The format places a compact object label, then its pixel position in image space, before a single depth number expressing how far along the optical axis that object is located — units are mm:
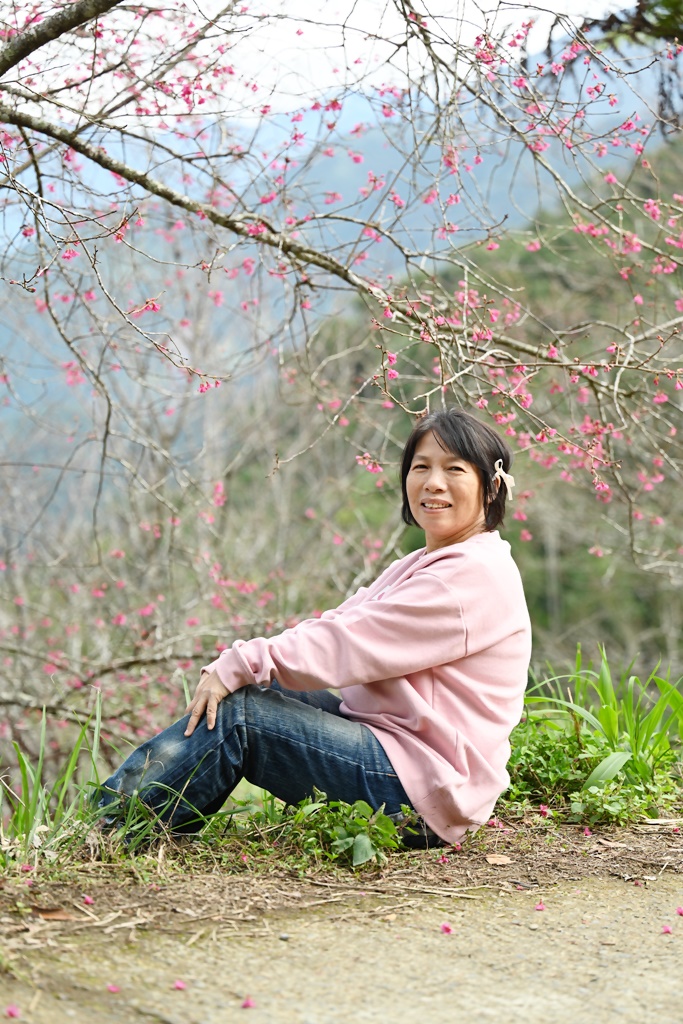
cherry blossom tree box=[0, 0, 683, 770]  2938
